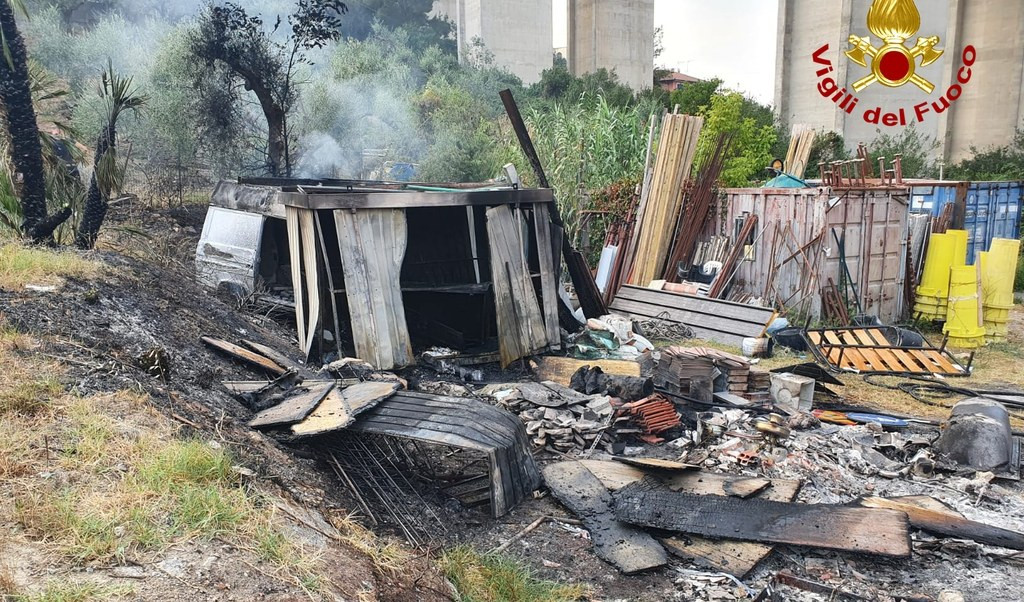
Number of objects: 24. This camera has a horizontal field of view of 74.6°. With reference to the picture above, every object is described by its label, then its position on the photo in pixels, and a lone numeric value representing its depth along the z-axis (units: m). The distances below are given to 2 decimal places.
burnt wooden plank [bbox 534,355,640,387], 7.75
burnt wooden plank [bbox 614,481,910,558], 4.32
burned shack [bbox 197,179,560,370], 7.12
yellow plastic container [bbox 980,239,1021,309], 10.34
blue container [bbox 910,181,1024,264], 12.73
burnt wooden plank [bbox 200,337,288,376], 6.21
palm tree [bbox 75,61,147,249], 7.88
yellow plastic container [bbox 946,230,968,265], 10.84
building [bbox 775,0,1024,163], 24.17
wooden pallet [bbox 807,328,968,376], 8.53
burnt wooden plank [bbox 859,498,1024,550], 4.50
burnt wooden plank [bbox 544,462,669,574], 4.27
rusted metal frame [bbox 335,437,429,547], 4.36
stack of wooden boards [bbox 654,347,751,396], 6.89
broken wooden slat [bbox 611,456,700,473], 5.16
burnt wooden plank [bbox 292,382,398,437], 4.61
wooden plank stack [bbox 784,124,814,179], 14.25
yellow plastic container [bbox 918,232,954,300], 10.84
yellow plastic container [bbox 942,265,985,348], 10.16
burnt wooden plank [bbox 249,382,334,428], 4.77
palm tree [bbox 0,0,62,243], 7.23
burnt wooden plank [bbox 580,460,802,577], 4.26
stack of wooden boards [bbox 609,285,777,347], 9.62
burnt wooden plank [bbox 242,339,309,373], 6.64
